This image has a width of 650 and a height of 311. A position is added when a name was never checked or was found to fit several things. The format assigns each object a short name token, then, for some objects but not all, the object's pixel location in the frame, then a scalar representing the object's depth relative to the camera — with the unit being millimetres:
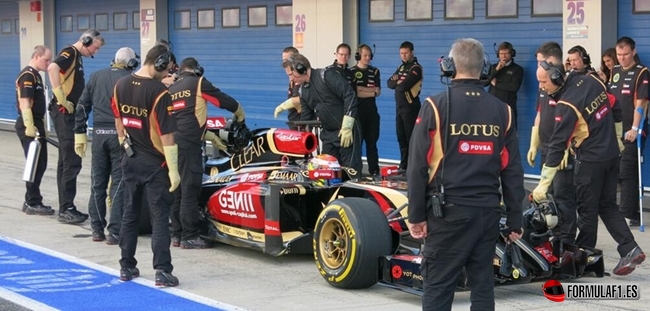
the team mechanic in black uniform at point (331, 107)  11594
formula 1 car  8148
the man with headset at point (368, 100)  15617
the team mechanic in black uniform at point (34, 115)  12344
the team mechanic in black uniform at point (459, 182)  6027
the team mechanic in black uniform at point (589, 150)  8750
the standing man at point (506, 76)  14617
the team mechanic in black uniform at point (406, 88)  15664
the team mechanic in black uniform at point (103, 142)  10703
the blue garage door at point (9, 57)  27906
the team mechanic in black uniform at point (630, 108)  11609
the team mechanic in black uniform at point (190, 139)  10328
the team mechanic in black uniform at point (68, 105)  11734
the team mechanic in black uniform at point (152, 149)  8758
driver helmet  9641
